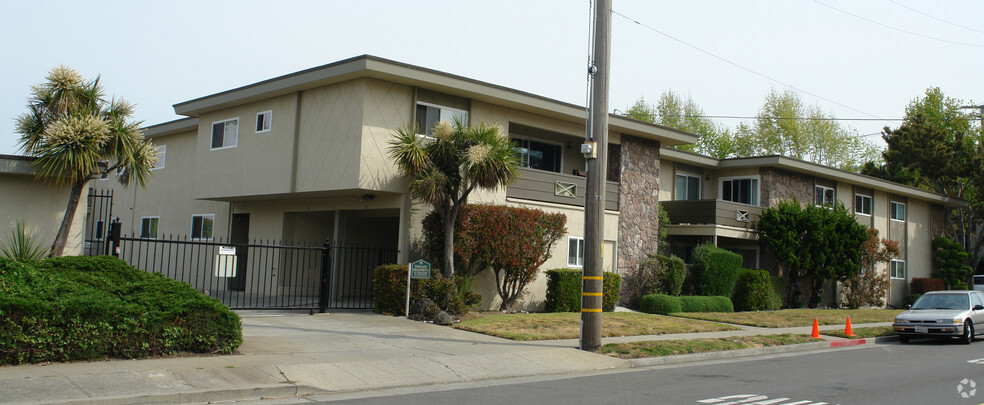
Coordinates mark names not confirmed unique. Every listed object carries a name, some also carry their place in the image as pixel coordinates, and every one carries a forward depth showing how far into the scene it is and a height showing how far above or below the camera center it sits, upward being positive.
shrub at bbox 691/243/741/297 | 25.98 +0.16
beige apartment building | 19.58 +2.98
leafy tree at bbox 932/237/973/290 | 39.19 +1.03
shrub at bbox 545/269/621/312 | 21.50 -0.61
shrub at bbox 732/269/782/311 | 27.34 -0.50
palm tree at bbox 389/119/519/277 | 18.02 +2.42
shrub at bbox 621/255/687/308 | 24.95 -0.20
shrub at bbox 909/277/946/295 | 38.16 -0.07
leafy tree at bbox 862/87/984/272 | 41.97 +6.67
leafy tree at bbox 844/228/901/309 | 32.75 +0.09
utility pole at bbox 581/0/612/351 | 13.87 +1.59
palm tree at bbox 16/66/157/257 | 13.94 +2.14
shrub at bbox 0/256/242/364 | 9.70 -0.89
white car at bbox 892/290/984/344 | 18.30 -0.78
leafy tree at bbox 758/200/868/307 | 29.16 +1.54
